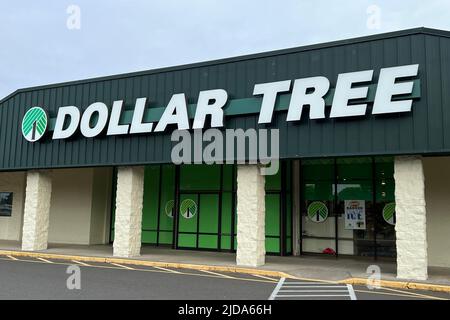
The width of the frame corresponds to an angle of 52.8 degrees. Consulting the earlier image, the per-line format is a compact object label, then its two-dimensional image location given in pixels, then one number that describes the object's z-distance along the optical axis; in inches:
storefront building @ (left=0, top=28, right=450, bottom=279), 463.2
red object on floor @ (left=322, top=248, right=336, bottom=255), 669.2
